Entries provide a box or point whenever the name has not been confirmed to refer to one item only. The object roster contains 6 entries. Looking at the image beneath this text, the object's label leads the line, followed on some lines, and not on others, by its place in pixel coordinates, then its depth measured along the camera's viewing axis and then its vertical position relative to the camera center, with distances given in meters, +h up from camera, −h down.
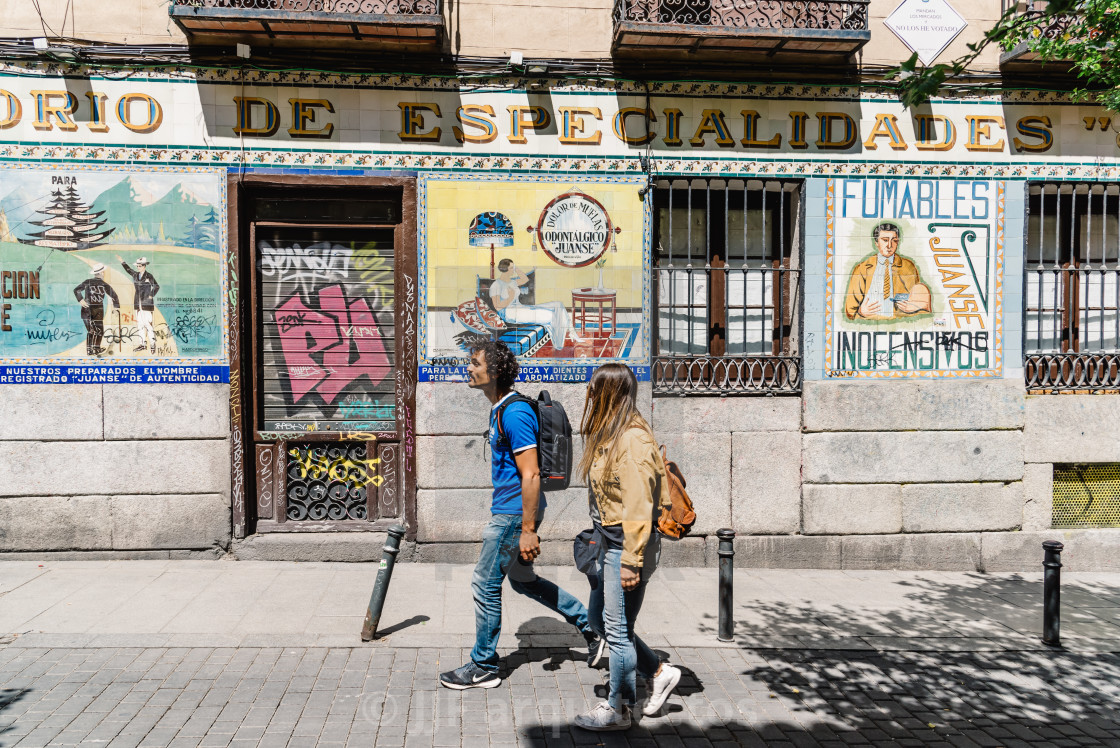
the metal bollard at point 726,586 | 5.60 -1.69
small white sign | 7.94 +3.36
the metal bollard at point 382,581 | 5.43 -1.61
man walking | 4.56 -0.95
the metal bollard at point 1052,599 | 5.73 -1.85
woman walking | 4.02 -0.81
